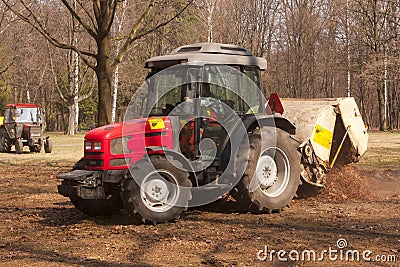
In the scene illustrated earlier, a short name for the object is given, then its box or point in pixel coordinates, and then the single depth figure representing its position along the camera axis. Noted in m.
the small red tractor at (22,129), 23.72
